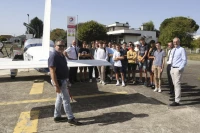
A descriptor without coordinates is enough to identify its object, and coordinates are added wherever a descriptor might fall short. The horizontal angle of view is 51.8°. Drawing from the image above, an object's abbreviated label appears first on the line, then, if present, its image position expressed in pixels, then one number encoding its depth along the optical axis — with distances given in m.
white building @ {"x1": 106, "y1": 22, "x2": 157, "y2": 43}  58.68
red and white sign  12.93
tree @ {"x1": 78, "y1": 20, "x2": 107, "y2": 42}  52.81
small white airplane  6.66
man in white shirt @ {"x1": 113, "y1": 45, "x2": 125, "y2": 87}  8.26
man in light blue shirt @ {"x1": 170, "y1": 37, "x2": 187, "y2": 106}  5.85
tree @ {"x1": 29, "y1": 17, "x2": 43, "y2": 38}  85.56
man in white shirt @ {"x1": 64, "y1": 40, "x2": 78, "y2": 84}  8.52
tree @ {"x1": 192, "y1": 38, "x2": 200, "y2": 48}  47.66
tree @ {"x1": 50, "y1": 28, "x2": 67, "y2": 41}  76.60
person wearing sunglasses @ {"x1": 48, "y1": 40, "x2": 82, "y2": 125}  4.43
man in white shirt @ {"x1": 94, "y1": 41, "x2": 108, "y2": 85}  8.58
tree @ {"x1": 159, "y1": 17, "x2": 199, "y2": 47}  39.00
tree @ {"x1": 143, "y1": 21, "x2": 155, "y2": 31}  86.18
